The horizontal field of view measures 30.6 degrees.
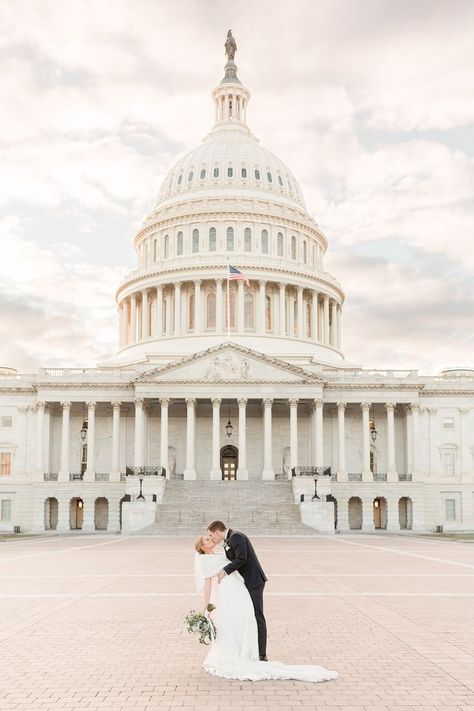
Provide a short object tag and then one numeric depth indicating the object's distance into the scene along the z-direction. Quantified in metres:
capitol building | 76.88
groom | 12.97
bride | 12.60
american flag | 84.69
